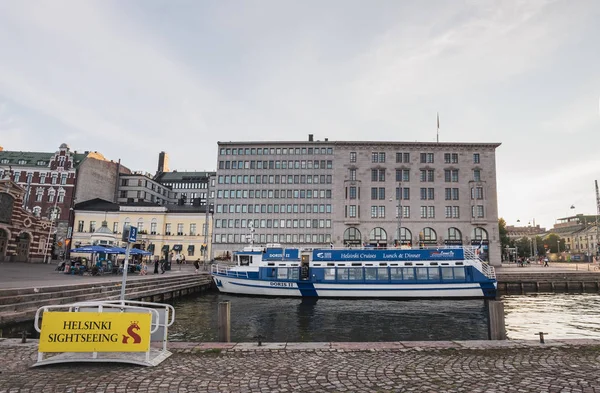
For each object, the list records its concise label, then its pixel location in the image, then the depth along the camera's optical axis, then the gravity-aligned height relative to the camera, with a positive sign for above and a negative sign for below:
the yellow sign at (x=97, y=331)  8.65 -2.02
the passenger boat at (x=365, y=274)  35.06 -2.33
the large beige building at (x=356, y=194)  73.44 +11.08
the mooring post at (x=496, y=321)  12.10 -2.25
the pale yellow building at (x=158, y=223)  74.06 +4.26
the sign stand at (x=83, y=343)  8.58 -2.20
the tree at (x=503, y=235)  101.58 +4.58
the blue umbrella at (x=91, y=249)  34.47 -0.46
